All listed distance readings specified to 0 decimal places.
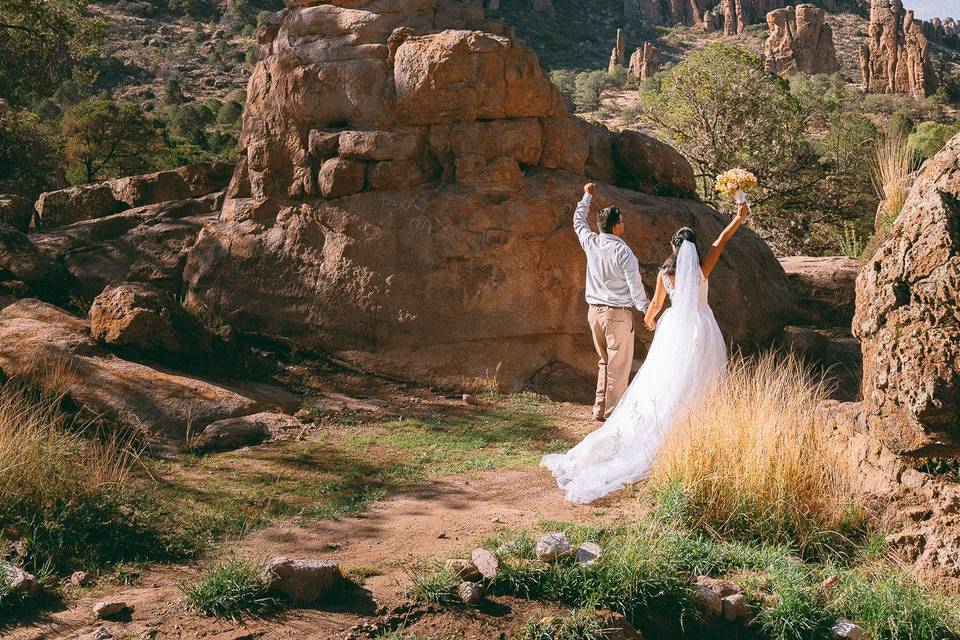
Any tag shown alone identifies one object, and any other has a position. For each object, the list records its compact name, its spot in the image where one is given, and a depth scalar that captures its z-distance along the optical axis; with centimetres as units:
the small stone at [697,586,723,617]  411
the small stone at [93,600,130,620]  394
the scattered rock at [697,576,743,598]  418
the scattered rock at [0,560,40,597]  405
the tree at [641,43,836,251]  2206
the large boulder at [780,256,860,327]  1227
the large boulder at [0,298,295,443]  754
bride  582
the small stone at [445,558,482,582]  414
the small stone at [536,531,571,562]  422
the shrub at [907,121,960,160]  2331
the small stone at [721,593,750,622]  410
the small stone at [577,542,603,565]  421
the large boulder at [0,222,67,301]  971
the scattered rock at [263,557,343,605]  405
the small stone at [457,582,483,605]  399
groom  766
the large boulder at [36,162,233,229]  1241
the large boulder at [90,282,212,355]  842
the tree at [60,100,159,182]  2230
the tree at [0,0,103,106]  1199
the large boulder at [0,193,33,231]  1180
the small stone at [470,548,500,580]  411
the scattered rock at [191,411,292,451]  722
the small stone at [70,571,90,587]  428
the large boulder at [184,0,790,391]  984
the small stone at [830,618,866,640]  395
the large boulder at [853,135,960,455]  423
